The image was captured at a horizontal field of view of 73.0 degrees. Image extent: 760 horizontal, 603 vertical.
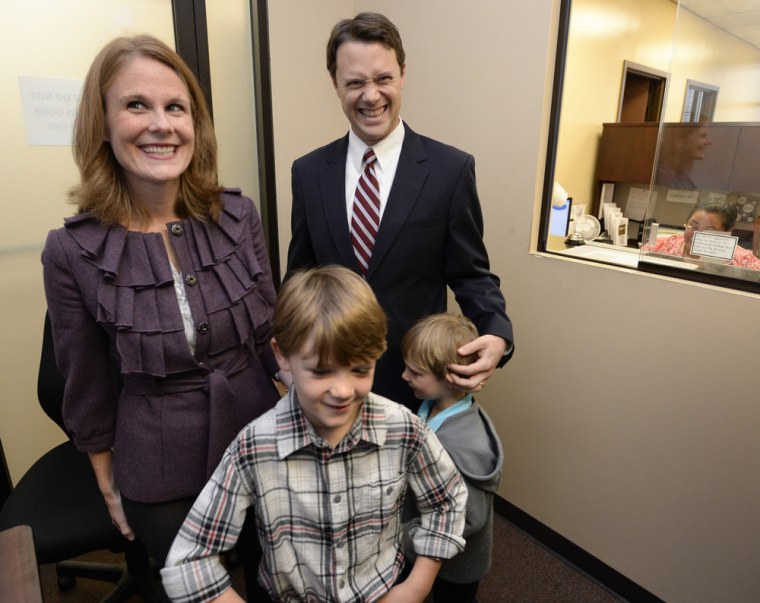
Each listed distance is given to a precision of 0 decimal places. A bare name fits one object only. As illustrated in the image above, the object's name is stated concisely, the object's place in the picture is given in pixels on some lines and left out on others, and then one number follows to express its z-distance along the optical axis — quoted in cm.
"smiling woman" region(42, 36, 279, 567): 102
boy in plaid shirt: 88
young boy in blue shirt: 125
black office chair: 145
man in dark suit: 125
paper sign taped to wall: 196
